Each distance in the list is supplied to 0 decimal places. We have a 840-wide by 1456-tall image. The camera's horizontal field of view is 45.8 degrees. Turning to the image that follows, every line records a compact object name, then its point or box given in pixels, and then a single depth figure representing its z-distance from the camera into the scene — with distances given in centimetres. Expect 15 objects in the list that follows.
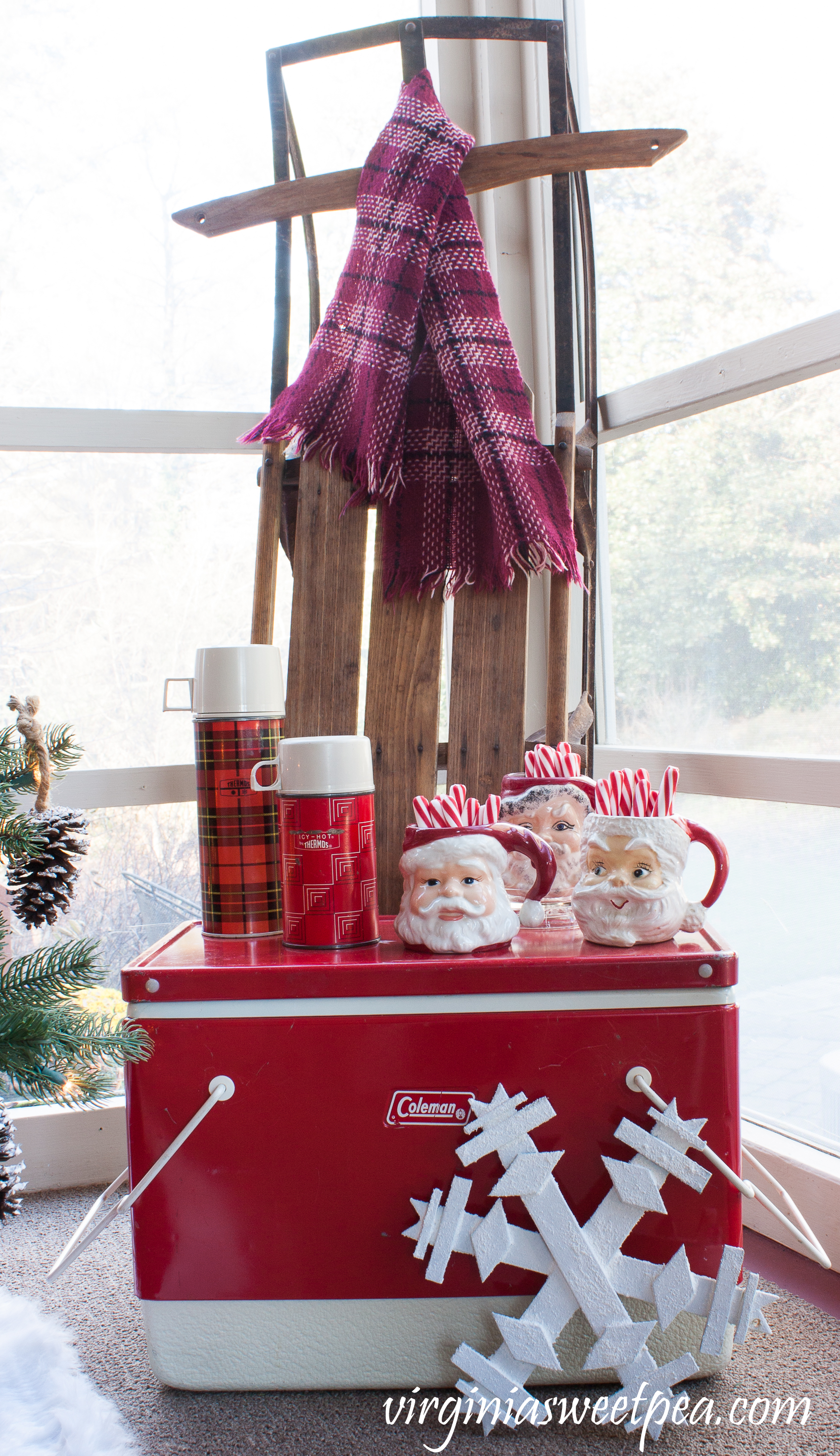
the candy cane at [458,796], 90
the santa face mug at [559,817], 96
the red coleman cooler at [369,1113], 80
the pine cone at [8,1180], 67
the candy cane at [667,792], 86
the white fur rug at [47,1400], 76
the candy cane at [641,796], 85
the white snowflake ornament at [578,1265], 77
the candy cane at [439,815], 89
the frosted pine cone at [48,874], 71
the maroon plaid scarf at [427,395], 109
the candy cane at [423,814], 88
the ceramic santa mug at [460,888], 84
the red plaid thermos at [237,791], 93
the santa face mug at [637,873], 82
